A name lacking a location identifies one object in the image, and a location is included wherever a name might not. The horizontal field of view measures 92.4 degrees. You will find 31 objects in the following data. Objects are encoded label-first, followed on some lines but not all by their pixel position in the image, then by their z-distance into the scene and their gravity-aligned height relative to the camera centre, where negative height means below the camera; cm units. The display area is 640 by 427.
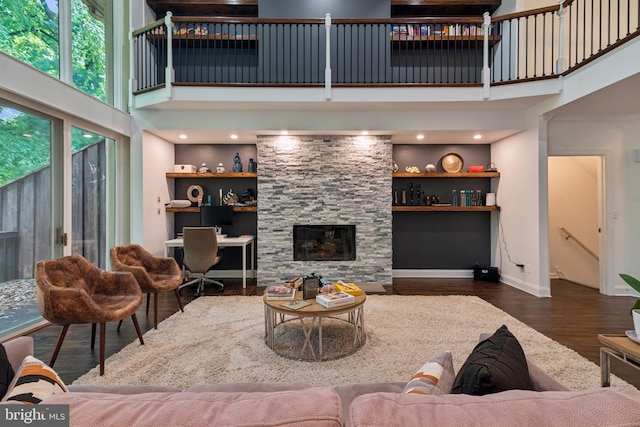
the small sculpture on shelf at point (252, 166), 522 +81
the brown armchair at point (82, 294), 220 -63
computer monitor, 512 -2
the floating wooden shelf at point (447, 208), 514 +8
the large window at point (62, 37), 302 +199
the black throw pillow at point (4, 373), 89 -48
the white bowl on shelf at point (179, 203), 510 +19
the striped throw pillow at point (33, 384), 80 -47
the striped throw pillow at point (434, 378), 92 -53
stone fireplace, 489 +30
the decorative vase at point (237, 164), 524 +85
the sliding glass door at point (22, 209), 290 +6
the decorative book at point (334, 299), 248 -71
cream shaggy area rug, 218 -115
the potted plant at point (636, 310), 137 -46
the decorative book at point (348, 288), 282 -71
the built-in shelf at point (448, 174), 511 +64
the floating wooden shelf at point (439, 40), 485 +284
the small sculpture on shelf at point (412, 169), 527 +75
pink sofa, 60 -40
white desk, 464 -44
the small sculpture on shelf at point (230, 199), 533 +26
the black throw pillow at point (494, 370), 82 -46
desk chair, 434 -50
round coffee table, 244 -112
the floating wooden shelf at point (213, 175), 507 +66
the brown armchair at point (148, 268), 304 -58
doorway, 513 -14
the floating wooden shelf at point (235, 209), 505 +9
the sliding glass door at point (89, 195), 373 +25
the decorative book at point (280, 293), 271 -72
